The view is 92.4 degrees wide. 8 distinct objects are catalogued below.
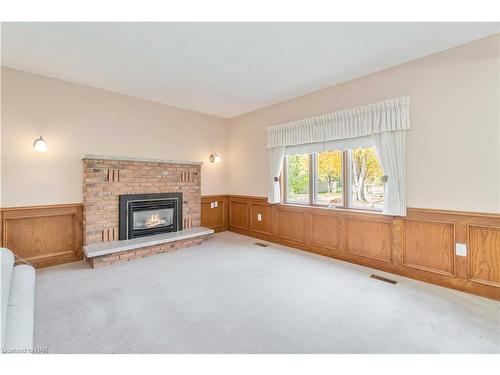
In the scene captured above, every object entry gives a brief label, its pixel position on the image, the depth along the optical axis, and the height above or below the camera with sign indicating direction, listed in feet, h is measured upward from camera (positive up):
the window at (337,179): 11.56 +0.56
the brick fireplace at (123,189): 12.28 +0.08
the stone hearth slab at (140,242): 11.33 -2.75
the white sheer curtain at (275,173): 14.98 +1.06
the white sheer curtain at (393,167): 10.11 +0.95
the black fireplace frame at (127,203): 13.25 -0.70
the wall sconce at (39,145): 10.72 +2.05
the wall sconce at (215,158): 17.89 +2.40
